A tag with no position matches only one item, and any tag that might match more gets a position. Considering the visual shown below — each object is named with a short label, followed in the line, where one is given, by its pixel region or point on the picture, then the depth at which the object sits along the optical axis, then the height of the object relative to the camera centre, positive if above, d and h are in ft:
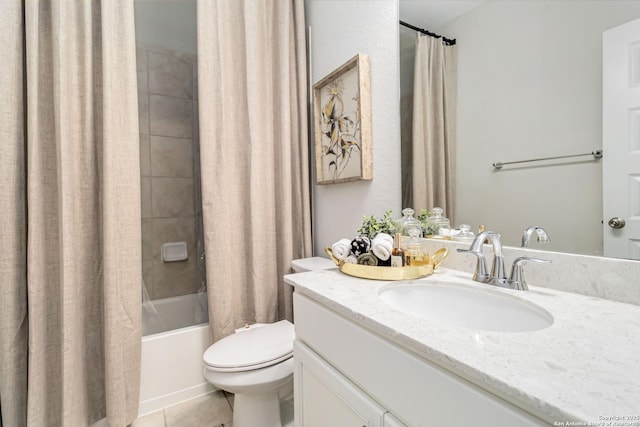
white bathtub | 4.75 -2.64
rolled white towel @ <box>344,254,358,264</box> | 3.40 -0.61
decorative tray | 3.08 -0.70
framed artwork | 4.66 +1.47
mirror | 2.51 +0.88
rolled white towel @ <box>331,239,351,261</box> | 3.49 -0.51
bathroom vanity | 1.28 -0.81
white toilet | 3.68 -2.04
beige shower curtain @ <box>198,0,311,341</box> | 4.97 +1.01
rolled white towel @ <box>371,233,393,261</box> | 3.23 -0.46
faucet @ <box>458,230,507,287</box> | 2.76 -0.56
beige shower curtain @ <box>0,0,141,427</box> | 3.84 -0.03
